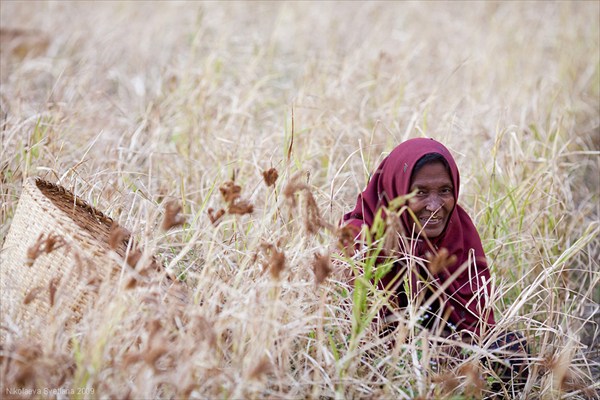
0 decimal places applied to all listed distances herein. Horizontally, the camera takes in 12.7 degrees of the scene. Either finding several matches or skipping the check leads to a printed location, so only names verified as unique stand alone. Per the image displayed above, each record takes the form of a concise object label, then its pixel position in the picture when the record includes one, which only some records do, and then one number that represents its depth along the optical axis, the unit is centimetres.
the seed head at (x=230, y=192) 621
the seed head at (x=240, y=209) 617
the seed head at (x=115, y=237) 618
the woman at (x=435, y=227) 665
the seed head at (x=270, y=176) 622
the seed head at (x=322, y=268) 618
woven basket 627
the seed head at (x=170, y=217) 610
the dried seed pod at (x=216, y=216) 623
